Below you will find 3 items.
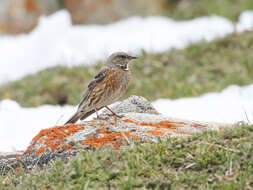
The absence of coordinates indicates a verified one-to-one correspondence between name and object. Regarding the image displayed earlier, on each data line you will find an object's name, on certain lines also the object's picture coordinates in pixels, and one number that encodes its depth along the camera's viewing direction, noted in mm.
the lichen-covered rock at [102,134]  9289
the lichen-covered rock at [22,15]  34344
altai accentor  12336
